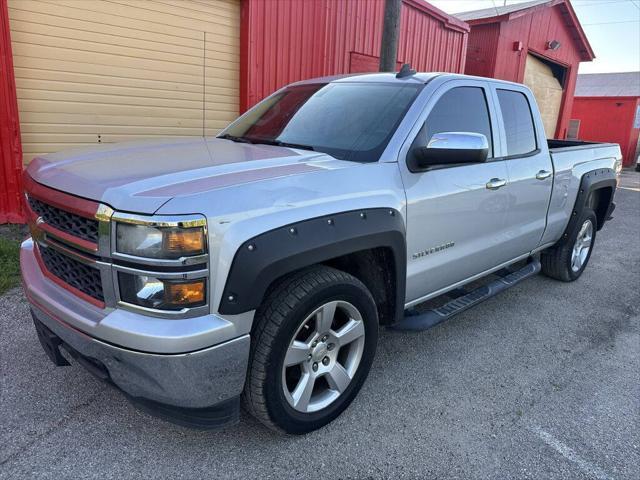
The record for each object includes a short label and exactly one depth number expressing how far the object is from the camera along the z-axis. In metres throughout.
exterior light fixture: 16.48
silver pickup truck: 2.05
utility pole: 6.75
